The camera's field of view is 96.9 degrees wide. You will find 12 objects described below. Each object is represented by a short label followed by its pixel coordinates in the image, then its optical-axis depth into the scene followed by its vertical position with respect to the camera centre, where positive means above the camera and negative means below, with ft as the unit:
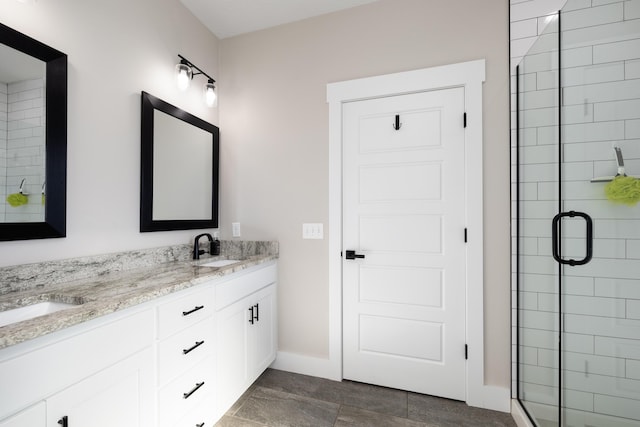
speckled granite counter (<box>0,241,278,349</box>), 2.86 -1.06
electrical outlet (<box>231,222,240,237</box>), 8.03 -0.40
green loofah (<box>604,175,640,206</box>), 3.78 +0.37
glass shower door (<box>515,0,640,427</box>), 3.83 -0.06
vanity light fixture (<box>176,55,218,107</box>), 6.48 +3.26
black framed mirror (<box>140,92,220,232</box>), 5.94 +1.08
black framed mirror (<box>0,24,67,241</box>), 4.04 +1.00
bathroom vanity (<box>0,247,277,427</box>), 2.68 -1.79
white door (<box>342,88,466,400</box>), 6.36 -0.62
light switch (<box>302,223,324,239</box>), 7.30 -0.41
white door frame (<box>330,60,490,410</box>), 6.09 +0.80
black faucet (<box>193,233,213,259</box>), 6.89 -0.84
